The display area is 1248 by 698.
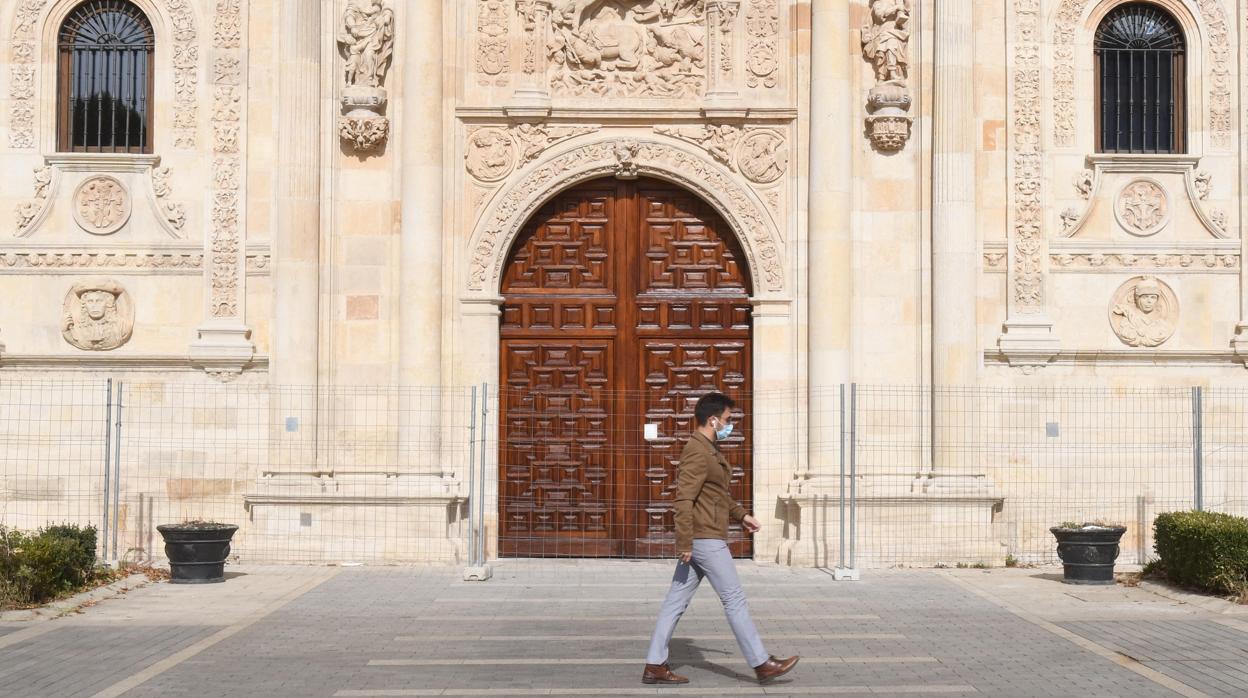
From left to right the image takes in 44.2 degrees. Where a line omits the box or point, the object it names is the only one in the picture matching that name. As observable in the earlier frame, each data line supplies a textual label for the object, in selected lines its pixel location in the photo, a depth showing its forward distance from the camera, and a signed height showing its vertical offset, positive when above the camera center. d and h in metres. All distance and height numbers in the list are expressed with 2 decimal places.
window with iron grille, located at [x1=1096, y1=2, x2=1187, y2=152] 19.44 +3.84
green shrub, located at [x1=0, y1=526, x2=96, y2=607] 14.28 -1.80
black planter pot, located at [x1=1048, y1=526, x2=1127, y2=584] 16.22 -1.78
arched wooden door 18.92 +0.14
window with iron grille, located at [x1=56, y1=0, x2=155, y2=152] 19.50 +3.80
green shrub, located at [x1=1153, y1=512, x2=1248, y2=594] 14.78 -1.64
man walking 10.81 -1.24
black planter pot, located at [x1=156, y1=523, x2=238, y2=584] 16.28 -1.84
